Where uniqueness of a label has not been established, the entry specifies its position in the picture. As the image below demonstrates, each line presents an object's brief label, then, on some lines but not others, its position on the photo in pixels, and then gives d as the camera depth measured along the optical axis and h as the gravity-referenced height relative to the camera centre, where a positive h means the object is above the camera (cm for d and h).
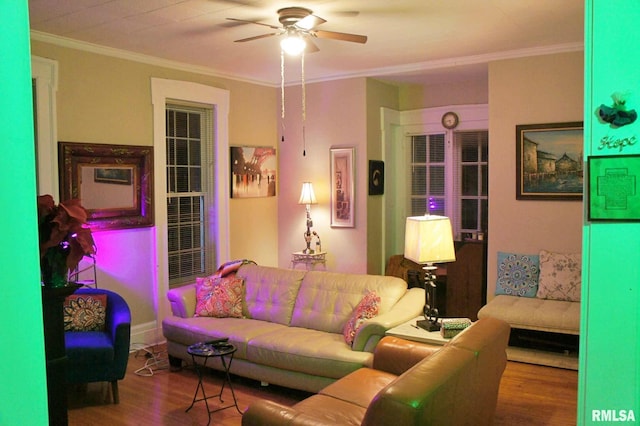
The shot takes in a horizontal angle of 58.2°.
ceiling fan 420 +126
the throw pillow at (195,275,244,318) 519 -96
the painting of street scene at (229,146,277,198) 677 +24
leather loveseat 226 -94
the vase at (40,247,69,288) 296 -39
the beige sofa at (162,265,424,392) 415 -113
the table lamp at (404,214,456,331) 380 -34
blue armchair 417 -119
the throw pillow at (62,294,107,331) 462 -97
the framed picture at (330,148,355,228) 679 +3
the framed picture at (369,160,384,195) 682 +16
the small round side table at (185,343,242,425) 397 -112
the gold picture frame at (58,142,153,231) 508 +10
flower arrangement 288 -23
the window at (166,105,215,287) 621 +0
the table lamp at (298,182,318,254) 690 -11
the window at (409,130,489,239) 703 +14
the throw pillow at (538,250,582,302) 527 -82
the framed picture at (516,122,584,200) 547 +27
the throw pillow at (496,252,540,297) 555 -83
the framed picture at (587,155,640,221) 175 +0
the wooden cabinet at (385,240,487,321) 610 -98
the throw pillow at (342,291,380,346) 429 -95
